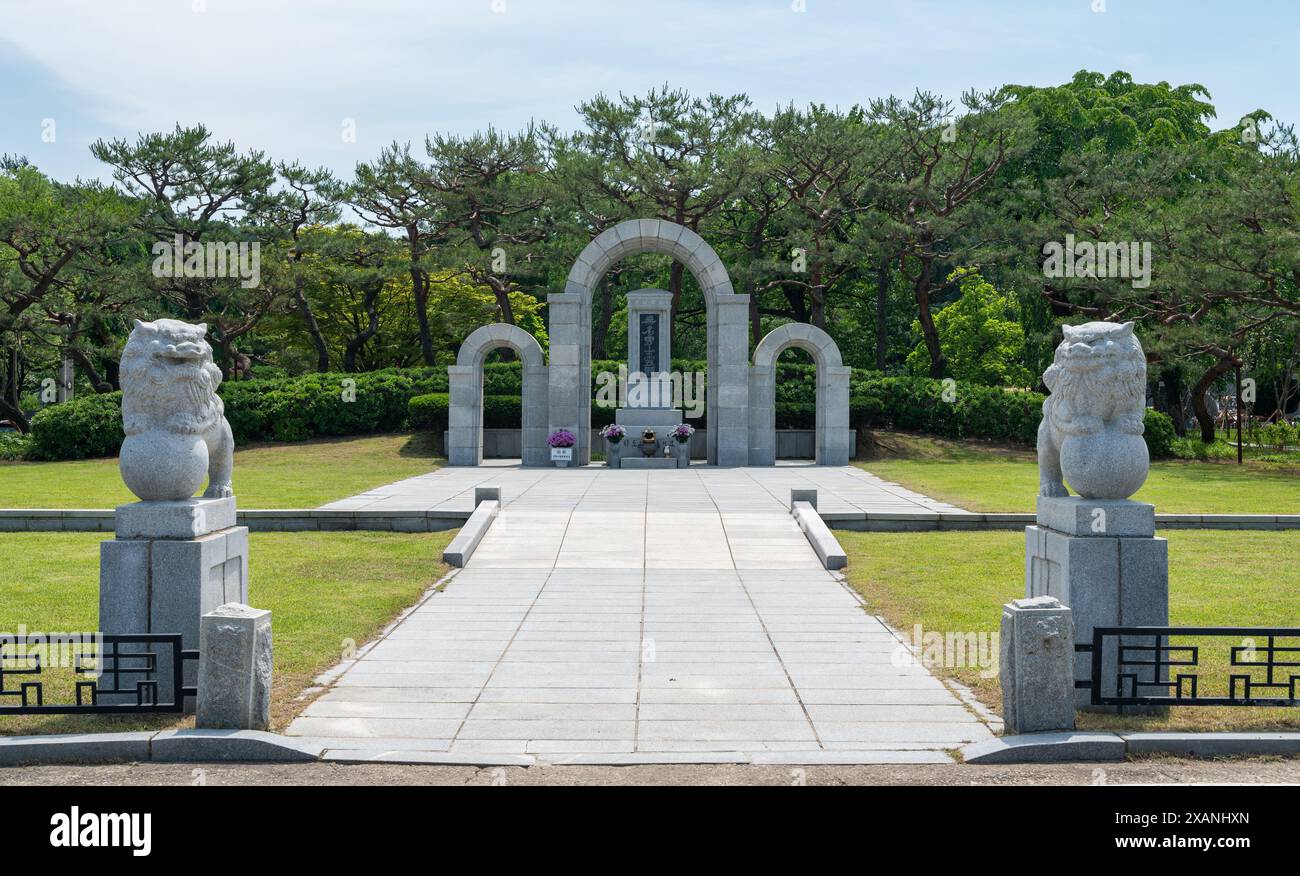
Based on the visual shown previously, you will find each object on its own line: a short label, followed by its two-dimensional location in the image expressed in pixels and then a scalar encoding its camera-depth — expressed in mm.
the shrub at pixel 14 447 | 25531
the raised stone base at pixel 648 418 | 23625
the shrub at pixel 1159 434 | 25156
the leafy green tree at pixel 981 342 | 35281
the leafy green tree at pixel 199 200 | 28562
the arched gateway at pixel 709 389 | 23234
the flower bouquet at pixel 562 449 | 22672
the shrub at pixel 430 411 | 26547
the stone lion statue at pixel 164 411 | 6465
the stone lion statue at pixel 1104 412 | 6602
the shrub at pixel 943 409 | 27125
